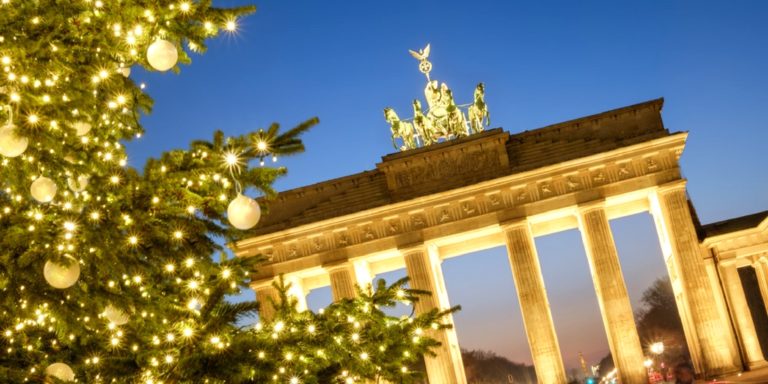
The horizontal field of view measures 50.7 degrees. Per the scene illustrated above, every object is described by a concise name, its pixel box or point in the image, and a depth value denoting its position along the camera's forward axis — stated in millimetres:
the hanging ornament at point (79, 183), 6907
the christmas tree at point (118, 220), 6488
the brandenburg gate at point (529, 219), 38688
